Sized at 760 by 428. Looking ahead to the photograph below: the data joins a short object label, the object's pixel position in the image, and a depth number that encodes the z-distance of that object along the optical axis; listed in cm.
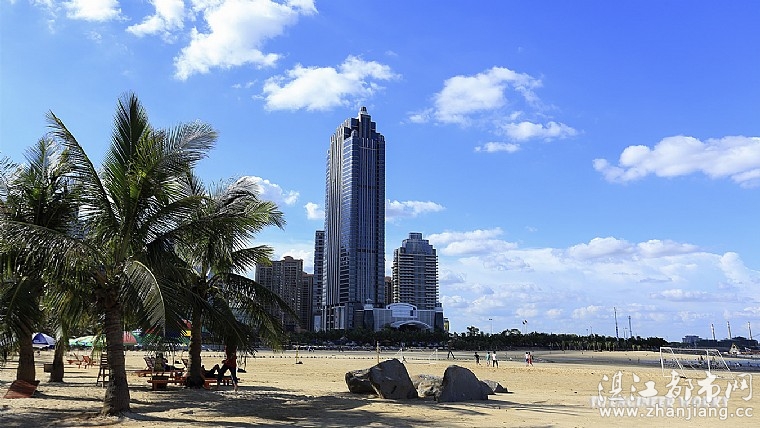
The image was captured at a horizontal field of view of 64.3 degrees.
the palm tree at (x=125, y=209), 1104
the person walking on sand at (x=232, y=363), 1584
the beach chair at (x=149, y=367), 2018
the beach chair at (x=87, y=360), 2703
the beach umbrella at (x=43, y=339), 4077
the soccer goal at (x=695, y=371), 3235
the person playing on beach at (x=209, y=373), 1768
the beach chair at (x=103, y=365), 1737
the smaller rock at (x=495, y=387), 1776
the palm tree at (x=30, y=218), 1185
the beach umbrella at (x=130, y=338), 3070
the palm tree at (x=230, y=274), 1313
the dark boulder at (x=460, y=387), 1473
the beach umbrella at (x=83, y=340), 3142
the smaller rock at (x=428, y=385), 1505
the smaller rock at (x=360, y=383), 1591
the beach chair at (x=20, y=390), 1358
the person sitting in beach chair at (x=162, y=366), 1866
